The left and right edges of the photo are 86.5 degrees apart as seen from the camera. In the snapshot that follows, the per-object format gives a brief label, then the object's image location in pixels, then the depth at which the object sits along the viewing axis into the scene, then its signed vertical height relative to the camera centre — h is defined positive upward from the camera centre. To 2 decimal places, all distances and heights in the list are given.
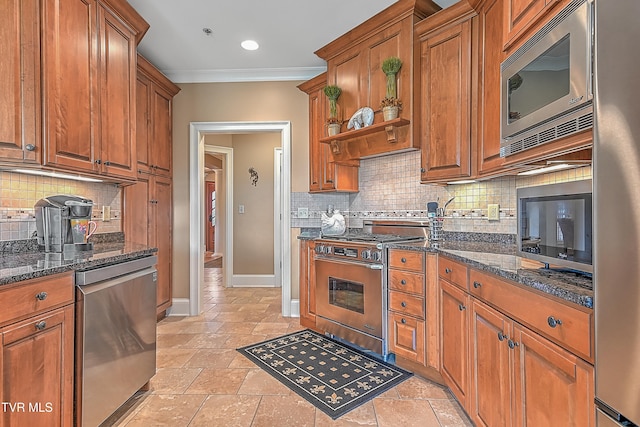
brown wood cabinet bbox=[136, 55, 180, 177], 3.14 +0.94
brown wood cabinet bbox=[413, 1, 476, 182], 2.28 +0.85
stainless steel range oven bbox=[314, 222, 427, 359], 2.53 -0.59
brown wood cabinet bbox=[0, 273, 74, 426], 1.23 -0.55
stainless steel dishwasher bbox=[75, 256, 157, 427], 1.54 -0.63
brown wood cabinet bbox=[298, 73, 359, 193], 3.43 +0.55
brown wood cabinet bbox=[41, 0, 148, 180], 1.79 +0.78
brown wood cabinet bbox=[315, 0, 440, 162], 2.61 +1.22
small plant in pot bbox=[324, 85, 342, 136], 3.15 +0.98
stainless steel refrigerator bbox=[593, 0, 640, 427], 0.75 +0.00
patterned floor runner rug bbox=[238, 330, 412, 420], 2.05 -1.12
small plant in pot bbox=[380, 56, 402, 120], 2.62 +0.96
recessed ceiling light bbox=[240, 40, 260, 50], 3.09 +1.55
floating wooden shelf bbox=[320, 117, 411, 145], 2.62 +0.68
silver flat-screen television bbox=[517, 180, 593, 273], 1.04 -0.05
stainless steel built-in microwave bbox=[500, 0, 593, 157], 1.12 +0.51
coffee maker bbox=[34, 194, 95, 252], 1.91 -0.05
